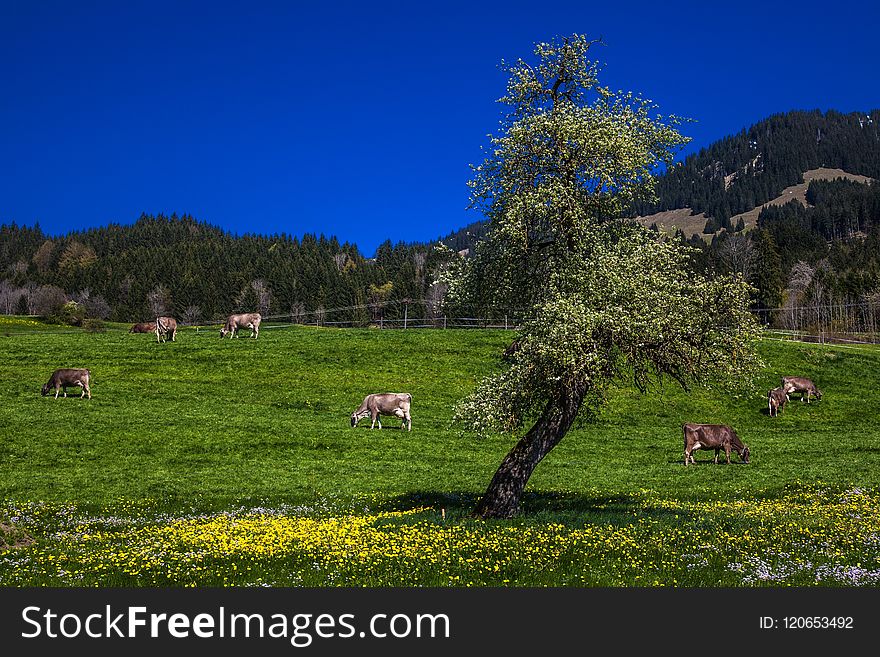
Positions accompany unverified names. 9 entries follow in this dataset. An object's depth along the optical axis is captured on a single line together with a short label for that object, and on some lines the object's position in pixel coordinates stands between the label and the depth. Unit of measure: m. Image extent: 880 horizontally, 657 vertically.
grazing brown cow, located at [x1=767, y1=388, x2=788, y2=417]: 51.88
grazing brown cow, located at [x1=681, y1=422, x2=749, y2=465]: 37.66
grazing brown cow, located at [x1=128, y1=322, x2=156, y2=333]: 83.94
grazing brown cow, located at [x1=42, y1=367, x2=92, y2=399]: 48.88
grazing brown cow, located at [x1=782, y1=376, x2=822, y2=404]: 54.94
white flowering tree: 19.97
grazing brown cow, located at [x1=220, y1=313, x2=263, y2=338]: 70.75
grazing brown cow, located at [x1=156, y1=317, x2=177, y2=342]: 67.31
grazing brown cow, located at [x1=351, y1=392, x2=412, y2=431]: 46.19
